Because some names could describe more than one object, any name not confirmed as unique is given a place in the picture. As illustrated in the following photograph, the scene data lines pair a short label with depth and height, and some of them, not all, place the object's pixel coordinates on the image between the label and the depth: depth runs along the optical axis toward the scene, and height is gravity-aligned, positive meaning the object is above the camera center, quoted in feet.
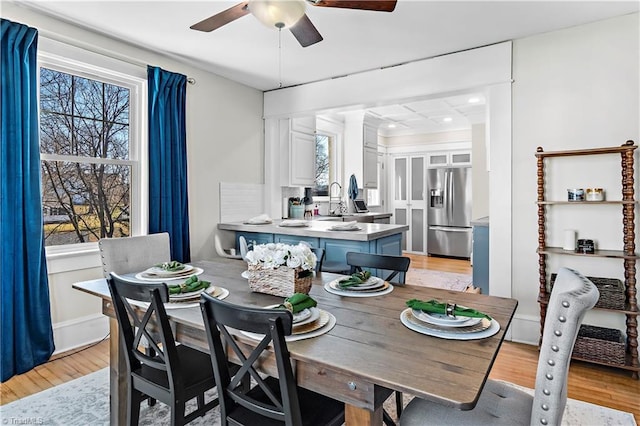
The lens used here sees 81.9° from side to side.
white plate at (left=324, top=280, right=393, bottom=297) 5.82 -1.39
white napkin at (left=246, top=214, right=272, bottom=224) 13.60 -0.51
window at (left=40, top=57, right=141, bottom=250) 9.55 +1.46
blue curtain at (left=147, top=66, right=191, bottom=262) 11.18 +1.48
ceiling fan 5.81 +3.32
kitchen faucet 21.03 +0.51
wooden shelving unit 8.30 -1.15
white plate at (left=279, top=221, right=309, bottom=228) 12.67 -0.63
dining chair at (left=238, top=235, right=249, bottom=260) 8.99 -1.04
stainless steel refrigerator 23.25 -0.44
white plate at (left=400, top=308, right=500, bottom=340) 4.09 -1.45
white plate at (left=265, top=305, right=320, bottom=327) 4.37 -1.36
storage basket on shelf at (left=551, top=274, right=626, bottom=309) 8.43 -2.08
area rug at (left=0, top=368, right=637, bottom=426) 6.53 -3.79
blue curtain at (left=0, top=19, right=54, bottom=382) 8.15 -0.15
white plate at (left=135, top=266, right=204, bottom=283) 6.60 -1.29
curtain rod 9.14 +4.30
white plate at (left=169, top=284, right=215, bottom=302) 5.38 -1.32
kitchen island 10.62 -0.98
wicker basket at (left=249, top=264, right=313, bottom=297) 5.40 -1.13
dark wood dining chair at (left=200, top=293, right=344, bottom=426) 3.68 -1.85
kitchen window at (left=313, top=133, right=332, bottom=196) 20.62 +2.36
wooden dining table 3.22 -1.50
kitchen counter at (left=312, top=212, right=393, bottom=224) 18.02 -0.59
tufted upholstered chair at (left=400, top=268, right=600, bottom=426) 3.51 -1.77
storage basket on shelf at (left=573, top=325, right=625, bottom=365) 8.30 -3.25
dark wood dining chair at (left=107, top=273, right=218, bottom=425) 4.75 -2.27
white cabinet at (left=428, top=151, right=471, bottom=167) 24.30 +3.14
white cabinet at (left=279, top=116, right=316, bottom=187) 15.98 +2.48
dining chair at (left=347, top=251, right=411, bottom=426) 6.91 -1.14
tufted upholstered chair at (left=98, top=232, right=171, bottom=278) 7.49 -0.99
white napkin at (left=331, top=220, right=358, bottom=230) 11.32 -0.63
